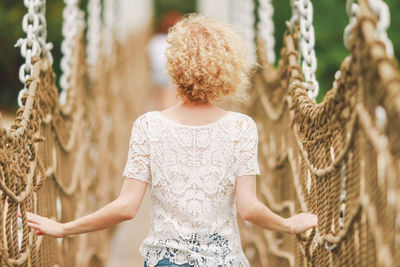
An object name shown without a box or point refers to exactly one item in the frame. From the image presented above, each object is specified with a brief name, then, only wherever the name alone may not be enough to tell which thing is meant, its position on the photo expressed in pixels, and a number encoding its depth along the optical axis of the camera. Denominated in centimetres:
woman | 383
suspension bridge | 330
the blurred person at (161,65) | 1175
